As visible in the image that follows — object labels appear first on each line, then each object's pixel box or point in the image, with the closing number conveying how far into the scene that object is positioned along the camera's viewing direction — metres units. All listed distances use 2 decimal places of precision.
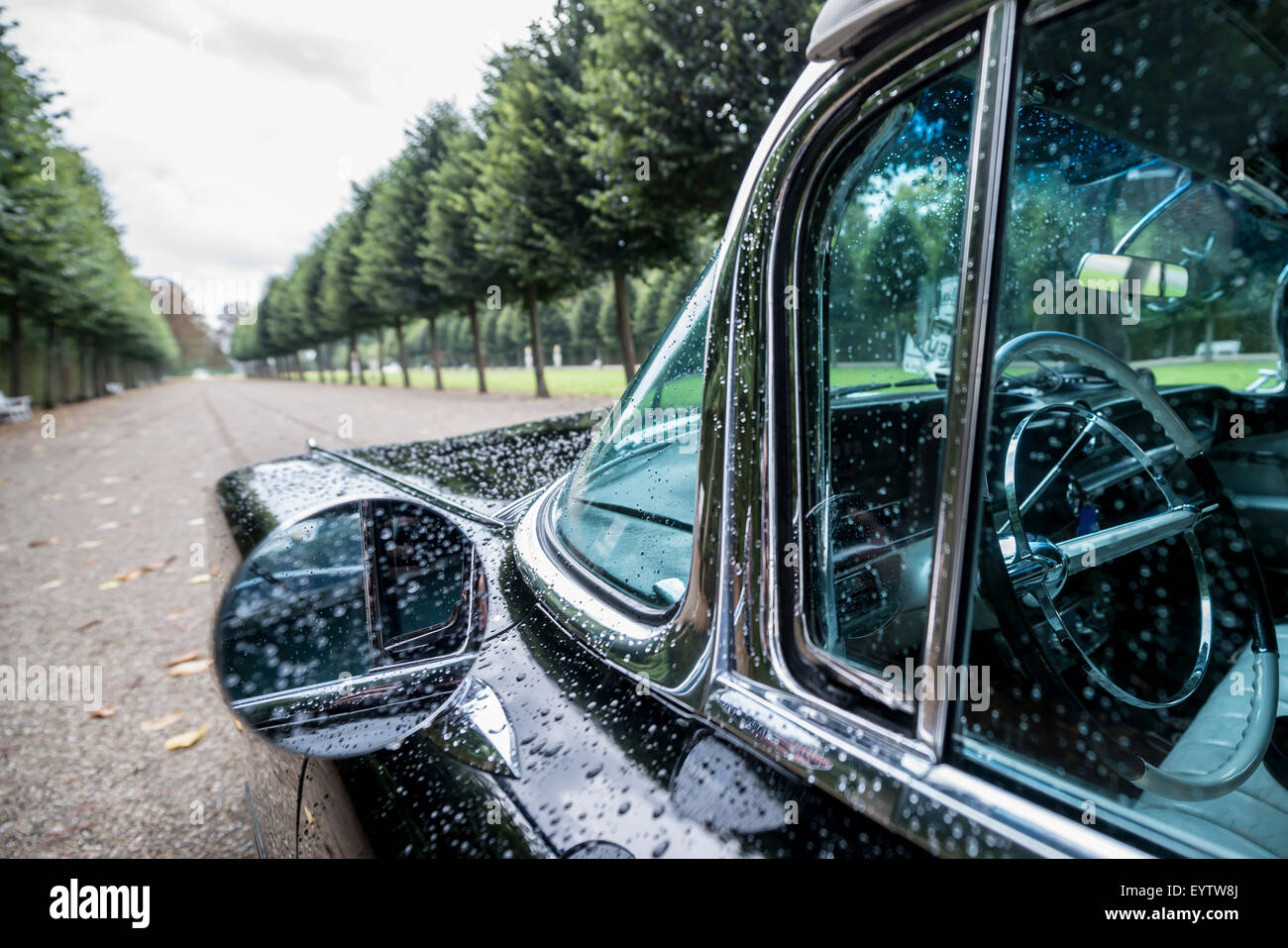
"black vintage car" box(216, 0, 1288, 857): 0.72
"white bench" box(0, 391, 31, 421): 22.98
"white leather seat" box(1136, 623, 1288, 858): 0.93
